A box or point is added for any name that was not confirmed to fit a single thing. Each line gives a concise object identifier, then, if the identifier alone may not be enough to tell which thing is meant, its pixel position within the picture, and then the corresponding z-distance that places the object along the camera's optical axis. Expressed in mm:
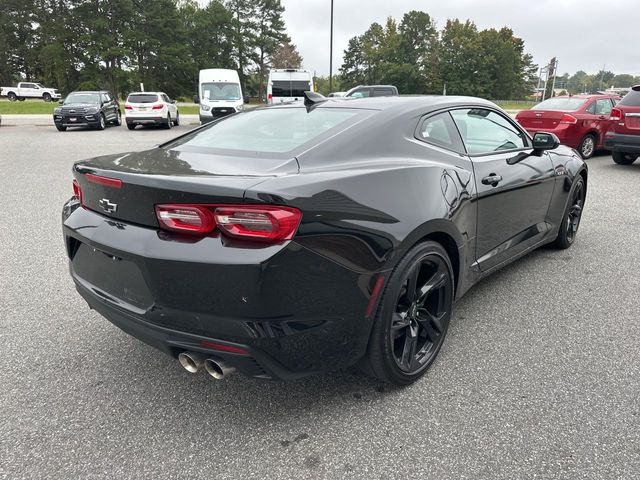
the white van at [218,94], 19734
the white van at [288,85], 20281
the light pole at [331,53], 28058
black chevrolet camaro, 1830
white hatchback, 19156
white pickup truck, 45062
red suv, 8953
